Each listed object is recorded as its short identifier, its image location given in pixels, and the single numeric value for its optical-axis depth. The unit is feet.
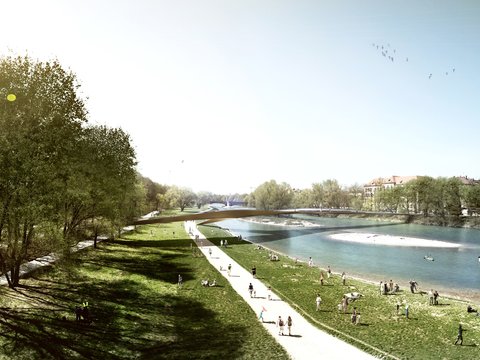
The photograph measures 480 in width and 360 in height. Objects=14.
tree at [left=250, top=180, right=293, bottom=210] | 627.87
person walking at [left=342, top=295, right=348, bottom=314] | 111.65
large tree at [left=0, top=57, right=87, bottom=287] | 81.15
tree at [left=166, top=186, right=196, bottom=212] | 575.38
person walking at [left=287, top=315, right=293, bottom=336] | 89.75
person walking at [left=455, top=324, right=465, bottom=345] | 88.89
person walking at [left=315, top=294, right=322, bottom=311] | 113.80
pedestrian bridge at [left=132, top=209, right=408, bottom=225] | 252.30
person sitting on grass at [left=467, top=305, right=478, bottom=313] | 116.47
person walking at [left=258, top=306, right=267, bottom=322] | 99.96
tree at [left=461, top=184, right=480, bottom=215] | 457.27
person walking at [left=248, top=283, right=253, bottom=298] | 123.03
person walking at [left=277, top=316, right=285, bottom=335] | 89.40
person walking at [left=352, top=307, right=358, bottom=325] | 101.60
